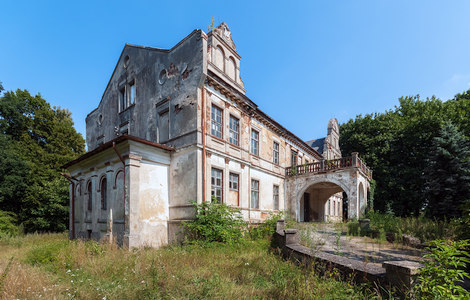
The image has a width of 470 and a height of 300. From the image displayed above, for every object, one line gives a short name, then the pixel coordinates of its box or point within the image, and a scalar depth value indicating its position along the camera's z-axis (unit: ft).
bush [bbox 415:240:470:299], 9.67
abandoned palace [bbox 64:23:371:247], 35.70
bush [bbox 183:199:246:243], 31.91
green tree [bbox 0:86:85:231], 68.54
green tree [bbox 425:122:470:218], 48.66
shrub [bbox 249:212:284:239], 37.90
